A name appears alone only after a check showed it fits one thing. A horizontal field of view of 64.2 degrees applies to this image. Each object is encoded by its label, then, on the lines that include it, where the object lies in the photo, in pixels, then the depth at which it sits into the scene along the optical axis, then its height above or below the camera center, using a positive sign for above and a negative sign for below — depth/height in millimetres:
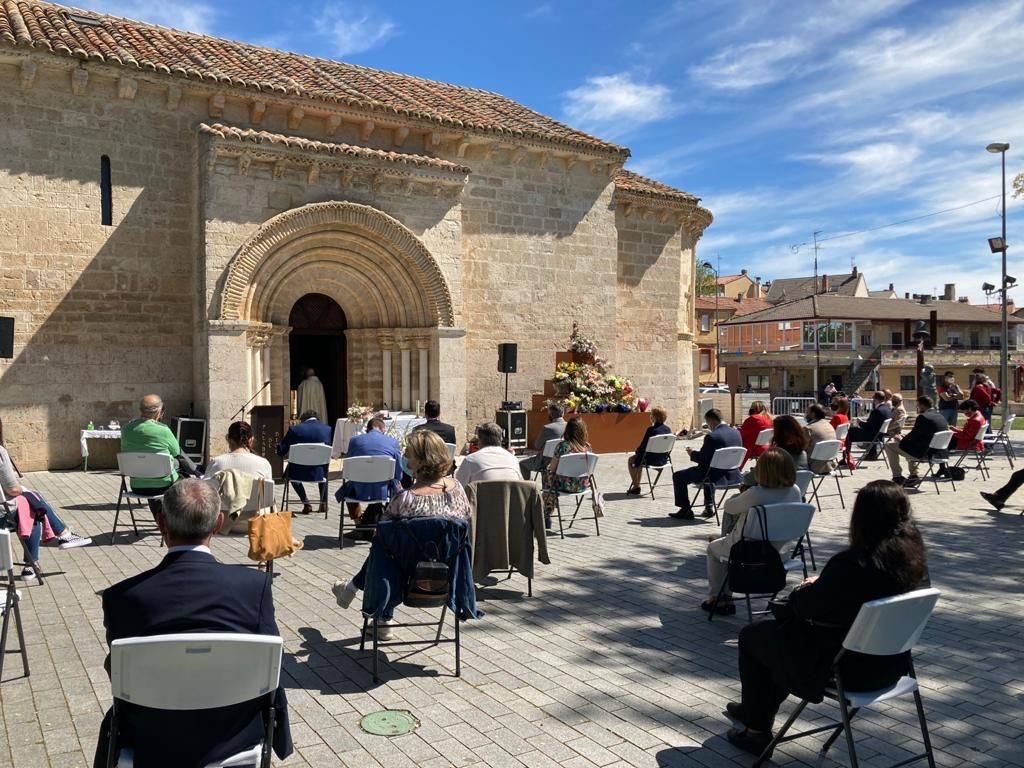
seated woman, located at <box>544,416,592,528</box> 8352 -958
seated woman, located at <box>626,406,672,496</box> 10180 -803
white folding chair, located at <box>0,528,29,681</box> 4082 -1109
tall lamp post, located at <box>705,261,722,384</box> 56944 +2399
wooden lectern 12195 -692
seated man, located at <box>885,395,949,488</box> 10899 -792
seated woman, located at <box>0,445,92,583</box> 5938 -1001
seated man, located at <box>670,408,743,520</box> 8984 -1027
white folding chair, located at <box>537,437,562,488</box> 9266 -767
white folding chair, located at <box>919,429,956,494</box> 10820 -897
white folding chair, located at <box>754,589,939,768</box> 3105 -1010
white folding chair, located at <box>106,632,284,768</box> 2486 -894
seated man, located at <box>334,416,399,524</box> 7527 -685
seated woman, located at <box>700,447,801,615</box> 5457 -808
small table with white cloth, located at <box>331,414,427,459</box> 12330 -723
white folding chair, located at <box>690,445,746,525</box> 8789 -859
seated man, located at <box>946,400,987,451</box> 11617 -764
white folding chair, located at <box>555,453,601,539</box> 8164 -859
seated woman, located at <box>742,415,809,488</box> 6926 -470
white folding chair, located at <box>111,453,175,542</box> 7633 -760
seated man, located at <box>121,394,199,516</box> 7770 -522
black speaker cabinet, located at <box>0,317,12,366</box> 10797 +658
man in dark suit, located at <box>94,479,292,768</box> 2633 -774
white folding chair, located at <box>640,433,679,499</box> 10211 -808
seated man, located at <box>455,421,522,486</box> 6316 -659
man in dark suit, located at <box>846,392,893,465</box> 12773 -754
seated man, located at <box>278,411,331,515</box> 8734 -609
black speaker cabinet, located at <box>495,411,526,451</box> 15600 -836
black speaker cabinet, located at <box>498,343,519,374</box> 15430 +461
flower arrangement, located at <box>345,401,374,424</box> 12828 -482
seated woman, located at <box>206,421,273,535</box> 6469 -651
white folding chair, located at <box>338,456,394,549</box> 7414 -783
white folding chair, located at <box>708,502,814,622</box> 5102 -906
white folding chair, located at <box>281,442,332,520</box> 8500 -739
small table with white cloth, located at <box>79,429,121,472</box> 12352 -774
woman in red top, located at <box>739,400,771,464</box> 10414 -619
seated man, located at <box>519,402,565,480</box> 9344 -614
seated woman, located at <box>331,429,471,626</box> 4730 -647
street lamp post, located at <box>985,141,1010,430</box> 21047 +3451
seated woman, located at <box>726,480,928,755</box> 3342 -901
